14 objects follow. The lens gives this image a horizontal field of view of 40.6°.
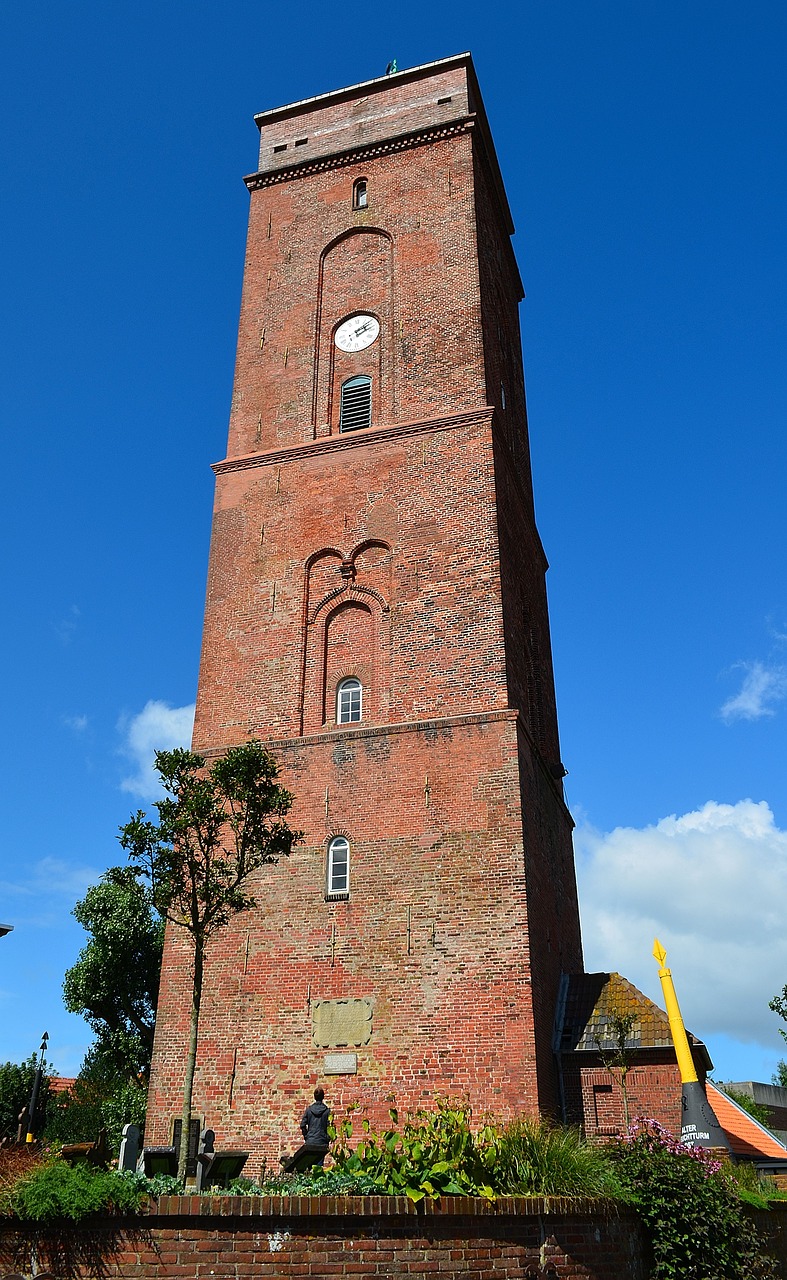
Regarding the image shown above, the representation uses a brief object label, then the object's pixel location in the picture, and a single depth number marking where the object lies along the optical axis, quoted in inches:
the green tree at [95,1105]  1115.3
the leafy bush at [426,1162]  364.2
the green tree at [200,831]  498.3
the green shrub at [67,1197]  329.1
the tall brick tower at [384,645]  621.0
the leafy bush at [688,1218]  427.2
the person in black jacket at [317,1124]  482.6
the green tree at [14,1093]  1326.3
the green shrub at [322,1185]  365.4
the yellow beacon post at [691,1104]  572.1
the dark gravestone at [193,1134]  569.1
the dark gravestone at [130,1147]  400.2
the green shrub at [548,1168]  394.6
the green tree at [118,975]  1224.8
